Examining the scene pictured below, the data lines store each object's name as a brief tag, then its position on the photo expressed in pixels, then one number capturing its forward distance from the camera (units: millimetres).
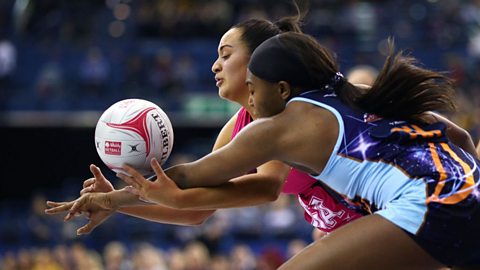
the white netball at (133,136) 9062
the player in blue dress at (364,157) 7508
